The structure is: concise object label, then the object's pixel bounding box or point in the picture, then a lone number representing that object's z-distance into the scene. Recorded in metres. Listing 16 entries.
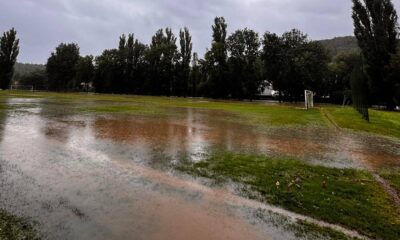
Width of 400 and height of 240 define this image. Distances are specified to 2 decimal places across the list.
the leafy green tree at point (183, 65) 54.34
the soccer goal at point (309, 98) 26.47
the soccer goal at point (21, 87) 69.94
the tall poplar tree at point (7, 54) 52.44
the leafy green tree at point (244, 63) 46.50
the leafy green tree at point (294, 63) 39.10
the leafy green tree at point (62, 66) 64.50
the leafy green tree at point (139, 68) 56.88
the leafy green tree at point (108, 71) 58.56
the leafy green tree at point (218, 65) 47.34
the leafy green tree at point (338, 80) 43.41
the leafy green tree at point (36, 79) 74.75
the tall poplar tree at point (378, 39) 31.73
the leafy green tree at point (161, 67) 54.53
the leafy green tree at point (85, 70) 62.91
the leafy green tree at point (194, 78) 53.59
